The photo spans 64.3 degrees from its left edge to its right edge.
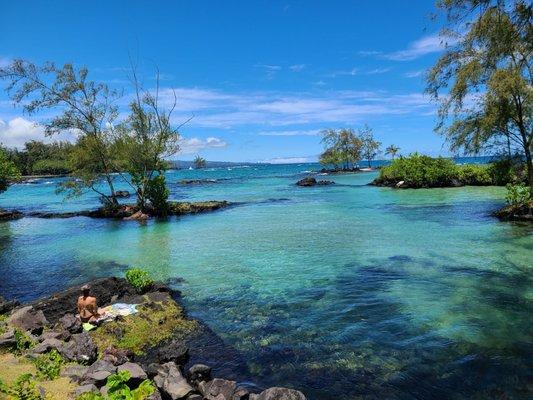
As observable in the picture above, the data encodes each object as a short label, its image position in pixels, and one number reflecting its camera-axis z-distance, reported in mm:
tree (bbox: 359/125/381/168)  118600
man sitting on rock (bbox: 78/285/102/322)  12625
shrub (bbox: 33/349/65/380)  8719
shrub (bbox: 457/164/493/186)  55062
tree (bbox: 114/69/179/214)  40719
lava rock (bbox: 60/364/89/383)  8581
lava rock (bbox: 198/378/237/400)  8195
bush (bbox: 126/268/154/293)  15641
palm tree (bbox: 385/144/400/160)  116375
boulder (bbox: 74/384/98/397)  7711
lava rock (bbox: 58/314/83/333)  11992
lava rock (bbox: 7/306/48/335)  11781
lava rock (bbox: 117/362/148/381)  8453
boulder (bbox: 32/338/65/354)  9900
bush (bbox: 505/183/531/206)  28328
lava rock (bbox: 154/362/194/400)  8172
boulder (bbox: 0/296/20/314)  13660
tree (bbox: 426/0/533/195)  23156
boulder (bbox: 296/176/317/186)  76562
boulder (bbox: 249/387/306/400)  7785
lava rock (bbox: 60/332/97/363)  9922
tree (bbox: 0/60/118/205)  39031
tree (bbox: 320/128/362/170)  113188
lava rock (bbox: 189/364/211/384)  9334
